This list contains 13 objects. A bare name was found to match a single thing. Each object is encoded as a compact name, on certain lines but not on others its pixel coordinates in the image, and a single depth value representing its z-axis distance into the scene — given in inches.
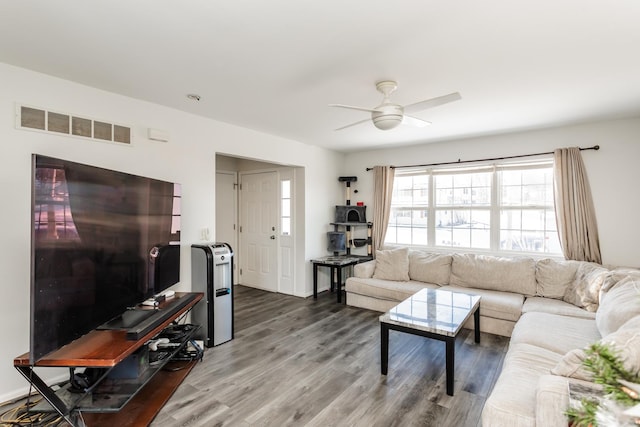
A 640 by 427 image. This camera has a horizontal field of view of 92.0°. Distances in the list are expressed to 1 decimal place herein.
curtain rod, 145.1
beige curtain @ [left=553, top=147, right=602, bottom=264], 143.9
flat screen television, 58.5
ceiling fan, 89.3
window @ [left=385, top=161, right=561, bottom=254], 161.5
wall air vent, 90.1
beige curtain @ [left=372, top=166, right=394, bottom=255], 202.4
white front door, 203.6
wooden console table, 64.4
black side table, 180.9
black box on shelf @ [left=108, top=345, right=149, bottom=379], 81.6
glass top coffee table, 92.6
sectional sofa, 57.7
